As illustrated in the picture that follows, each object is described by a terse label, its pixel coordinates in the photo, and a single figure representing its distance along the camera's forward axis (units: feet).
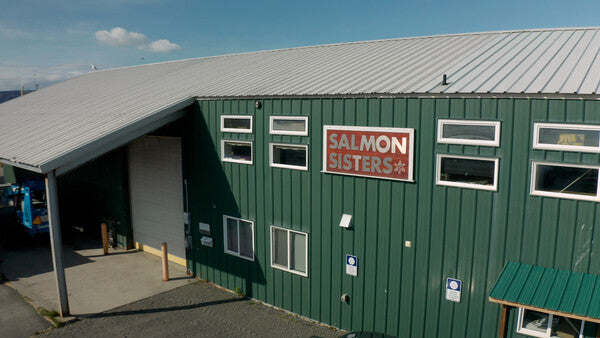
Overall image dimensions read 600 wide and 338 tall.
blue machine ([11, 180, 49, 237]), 53.16
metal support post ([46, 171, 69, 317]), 32.32
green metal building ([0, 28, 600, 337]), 23.48
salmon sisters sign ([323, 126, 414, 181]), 28.32
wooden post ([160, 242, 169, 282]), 41.96
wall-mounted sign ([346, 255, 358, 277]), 31.58
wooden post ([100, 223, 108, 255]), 50.78
